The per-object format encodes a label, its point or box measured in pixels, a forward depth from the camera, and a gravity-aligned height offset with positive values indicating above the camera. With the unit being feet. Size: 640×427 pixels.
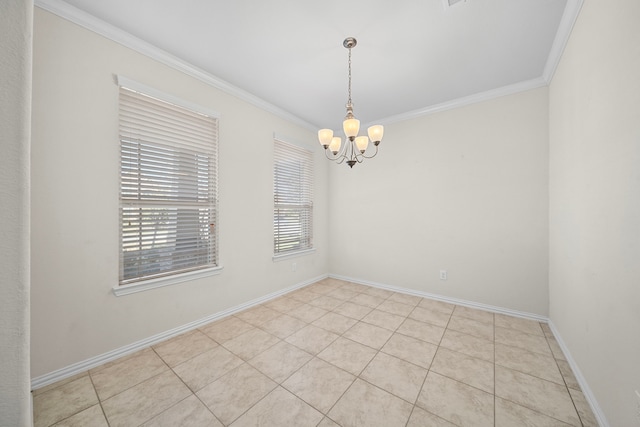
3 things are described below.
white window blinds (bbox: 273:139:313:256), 11.37 +0.83
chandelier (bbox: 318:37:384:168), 6.72 +2.51
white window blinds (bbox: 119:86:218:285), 6.72 +0.84
